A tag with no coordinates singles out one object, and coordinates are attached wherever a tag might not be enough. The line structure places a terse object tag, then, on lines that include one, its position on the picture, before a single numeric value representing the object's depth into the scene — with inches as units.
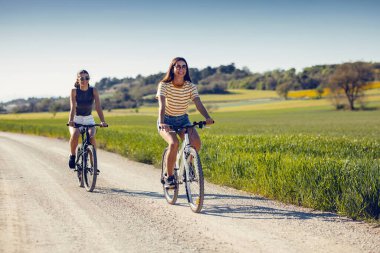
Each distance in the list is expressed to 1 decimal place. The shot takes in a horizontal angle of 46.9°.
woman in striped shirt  274.2
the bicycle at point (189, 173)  257.8
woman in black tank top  349.7
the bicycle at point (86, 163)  339.7
